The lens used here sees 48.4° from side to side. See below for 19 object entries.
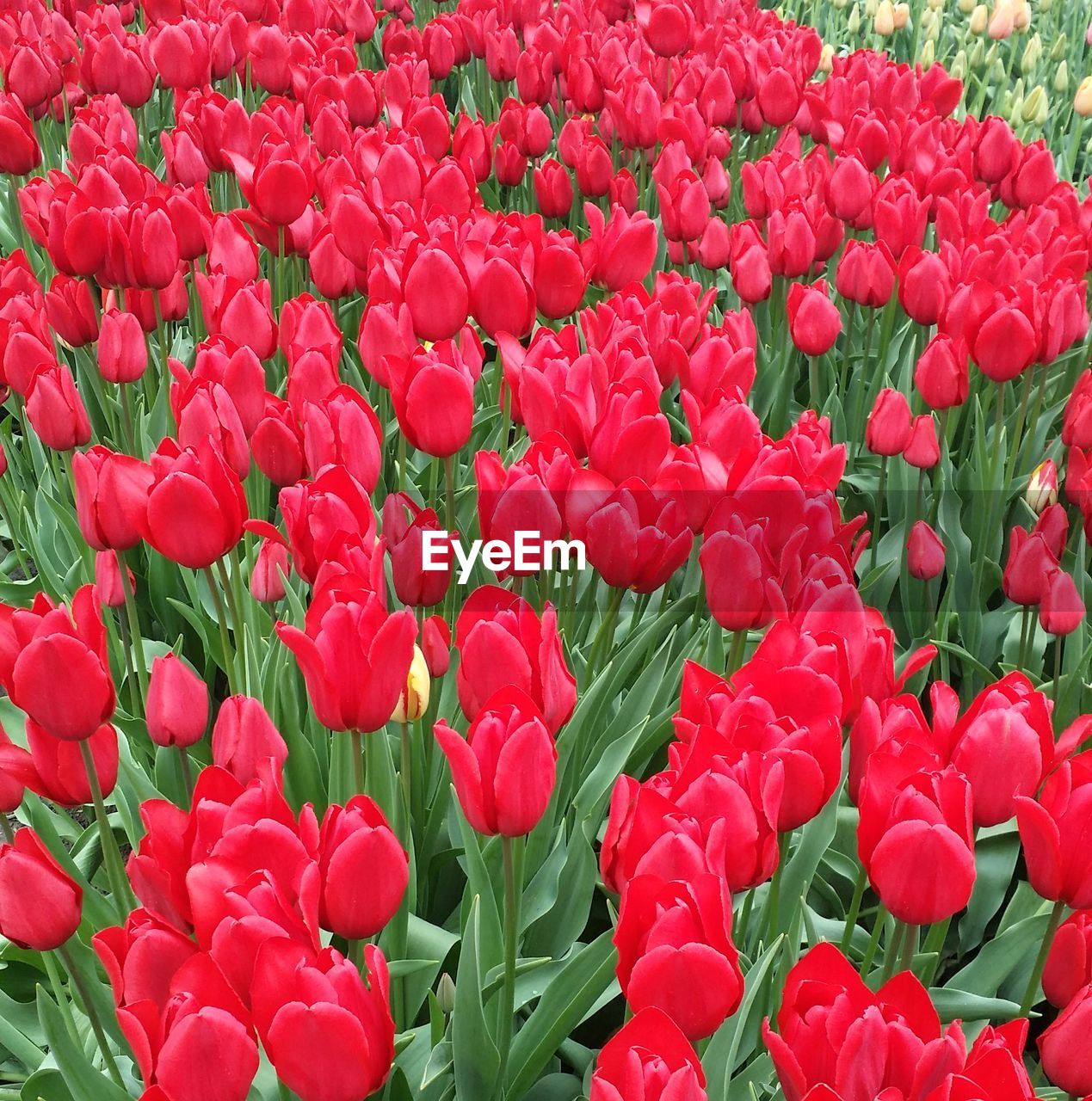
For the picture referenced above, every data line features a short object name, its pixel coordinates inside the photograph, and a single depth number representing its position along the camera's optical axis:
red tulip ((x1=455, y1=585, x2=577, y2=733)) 1.03
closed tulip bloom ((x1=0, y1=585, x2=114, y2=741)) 1.02
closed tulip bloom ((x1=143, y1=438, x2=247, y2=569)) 1.20
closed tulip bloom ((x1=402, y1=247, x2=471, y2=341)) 1.62
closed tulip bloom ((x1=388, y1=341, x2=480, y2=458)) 1.41
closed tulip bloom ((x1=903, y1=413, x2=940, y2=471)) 2.03
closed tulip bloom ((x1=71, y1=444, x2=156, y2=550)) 1.29
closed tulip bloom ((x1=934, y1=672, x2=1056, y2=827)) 1.00
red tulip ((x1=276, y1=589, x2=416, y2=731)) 1.01
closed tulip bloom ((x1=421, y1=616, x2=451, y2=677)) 1.37
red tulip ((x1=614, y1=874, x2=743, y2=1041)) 0.76
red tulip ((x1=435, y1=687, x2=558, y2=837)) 0.94
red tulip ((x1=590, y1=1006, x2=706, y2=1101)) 0.68
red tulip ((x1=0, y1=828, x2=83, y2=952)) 0.94
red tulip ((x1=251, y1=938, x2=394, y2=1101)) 0.72
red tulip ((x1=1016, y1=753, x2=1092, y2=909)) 0.93
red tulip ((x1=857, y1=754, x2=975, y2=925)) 0.90
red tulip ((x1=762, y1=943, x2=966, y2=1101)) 0.71
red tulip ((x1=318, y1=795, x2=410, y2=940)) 0.85
